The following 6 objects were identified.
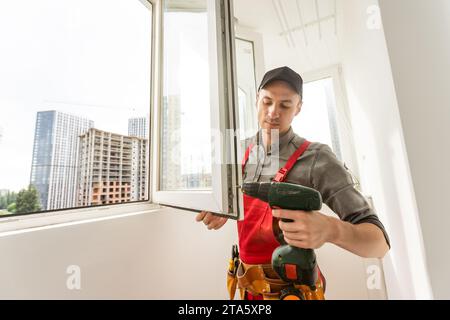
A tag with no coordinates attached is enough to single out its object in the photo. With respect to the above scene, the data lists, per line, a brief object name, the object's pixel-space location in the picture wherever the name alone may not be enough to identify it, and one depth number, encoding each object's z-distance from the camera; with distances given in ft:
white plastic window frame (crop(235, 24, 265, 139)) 5.12
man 1.76
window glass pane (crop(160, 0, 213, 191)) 2.89
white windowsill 2.09
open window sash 2.03
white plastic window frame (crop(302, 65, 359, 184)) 5.38
